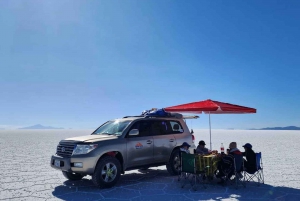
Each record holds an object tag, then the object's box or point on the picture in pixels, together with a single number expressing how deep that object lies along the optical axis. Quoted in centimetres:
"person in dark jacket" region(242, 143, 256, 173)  770
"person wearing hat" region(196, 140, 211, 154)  880
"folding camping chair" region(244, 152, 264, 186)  771
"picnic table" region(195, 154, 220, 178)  760
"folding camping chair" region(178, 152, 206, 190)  738
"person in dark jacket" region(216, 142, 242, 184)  766
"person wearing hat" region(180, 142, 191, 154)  823
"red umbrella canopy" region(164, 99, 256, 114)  850
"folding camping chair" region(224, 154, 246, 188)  753
